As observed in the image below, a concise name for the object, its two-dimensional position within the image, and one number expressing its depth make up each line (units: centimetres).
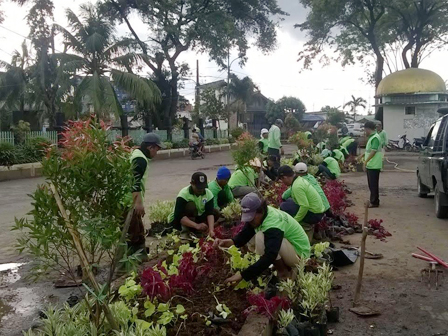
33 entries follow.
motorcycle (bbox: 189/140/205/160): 2561
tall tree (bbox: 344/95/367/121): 6788
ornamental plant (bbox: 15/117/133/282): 285
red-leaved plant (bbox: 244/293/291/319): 367
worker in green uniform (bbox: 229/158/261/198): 849
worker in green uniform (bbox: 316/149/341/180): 1140
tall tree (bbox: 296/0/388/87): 3152
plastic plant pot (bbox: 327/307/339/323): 423
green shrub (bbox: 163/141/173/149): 2757
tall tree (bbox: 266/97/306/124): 5550
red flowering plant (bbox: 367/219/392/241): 745
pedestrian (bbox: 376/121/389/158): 997
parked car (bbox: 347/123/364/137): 4453
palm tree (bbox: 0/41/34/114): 2666
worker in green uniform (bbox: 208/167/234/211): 707
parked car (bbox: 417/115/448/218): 817
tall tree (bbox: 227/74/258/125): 4481
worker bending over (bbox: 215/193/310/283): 408
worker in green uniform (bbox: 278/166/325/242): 605
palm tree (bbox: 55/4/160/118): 2144
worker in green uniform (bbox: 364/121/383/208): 943
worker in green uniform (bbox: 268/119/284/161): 1325
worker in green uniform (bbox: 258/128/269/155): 1287
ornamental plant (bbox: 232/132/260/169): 855
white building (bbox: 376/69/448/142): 3048
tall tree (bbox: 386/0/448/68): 3159
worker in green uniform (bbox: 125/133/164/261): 529
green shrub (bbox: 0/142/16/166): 1628
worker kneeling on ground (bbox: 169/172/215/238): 626
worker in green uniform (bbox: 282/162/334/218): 664
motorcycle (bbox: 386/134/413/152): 3048
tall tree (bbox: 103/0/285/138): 2897
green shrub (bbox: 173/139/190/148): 2945
